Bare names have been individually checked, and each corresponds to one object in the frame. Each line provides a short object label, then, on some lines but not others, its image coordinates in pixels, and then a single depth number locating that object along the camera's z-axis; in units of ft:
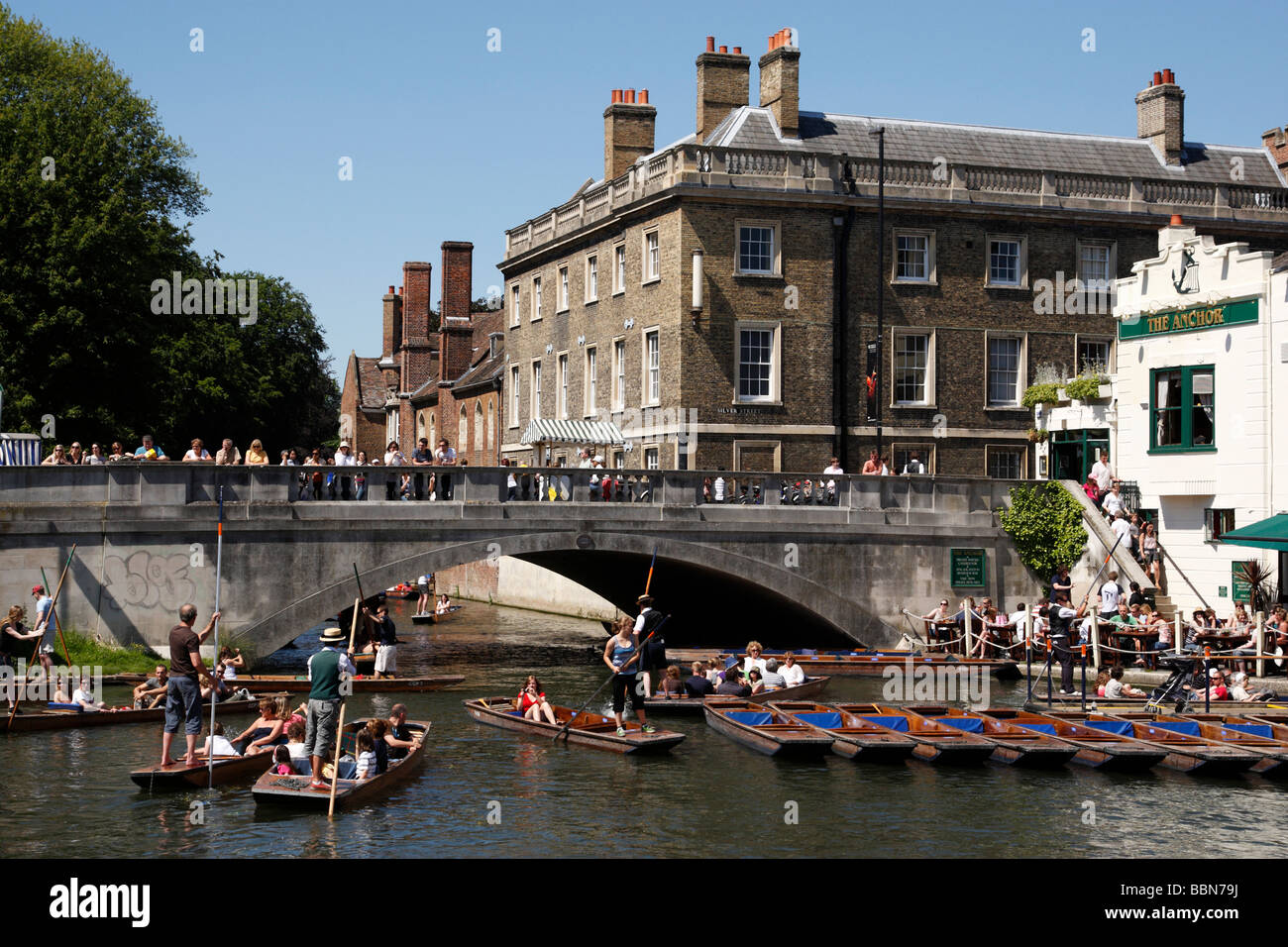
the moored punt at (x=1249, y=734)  67.10
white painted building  100.07
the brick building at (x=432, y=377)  193.98
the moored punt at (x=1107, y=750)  69.05
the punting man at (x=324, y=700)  58.59
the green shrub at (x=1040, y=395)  126.00
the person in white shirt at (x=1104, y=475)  112.98
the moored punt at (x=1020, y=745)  70.33
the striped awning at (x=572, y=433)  138.62
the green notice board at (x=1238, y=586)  101.24
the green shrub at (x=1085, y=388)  118.83
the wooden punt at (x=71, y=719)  74.95
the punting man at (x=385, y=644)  92.99
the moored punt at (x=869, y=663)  100.78
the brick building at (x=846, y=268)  126.82
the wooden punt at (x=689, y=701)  85.71
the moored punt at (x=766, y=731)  72.02
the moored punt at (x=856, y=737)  70.38
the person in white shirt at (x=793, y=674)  89.61
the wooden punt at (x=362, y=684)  86.84
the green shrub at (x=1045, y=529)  111.34
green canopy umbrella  88.28
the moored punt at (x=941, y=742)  70.49
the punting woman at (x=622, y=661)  73.26
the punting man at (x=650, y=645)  79.46
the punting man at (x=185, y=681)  57.77
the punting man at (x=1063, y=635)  86.74
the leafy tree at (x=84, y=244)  129.59
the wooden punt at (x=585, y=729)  70.85
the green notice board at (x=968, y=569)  110.93
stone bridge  90.63
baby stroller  80.94
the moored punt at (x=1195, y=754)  67.21
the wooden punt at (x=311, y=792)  57.41
